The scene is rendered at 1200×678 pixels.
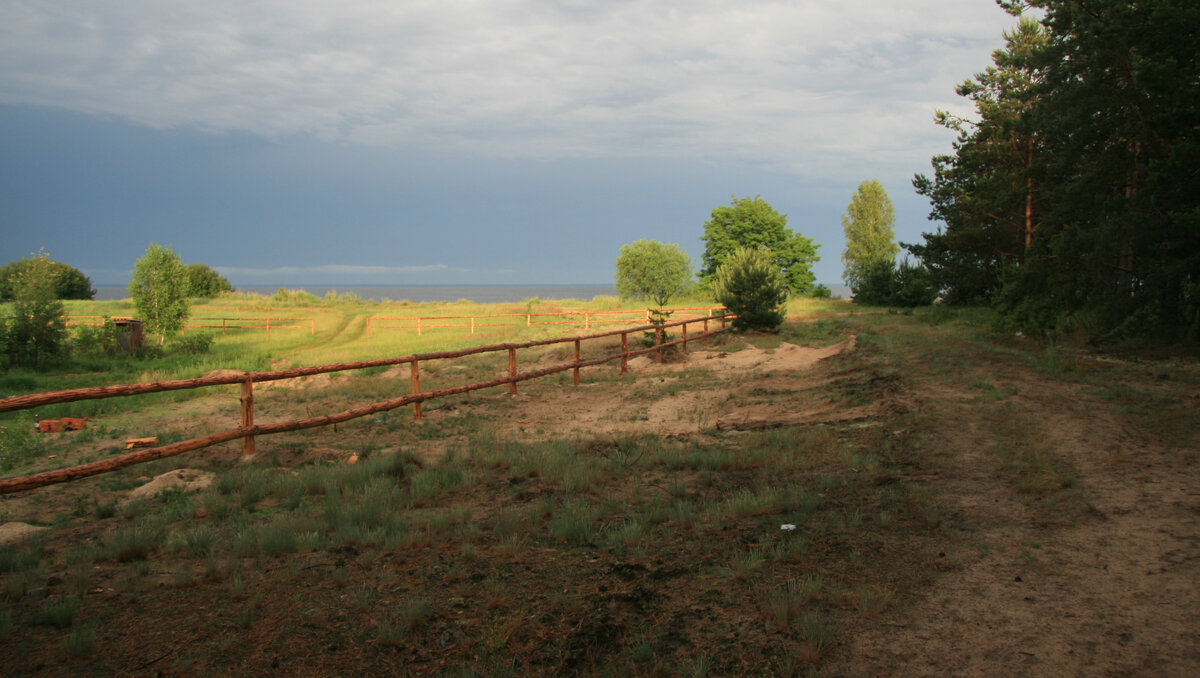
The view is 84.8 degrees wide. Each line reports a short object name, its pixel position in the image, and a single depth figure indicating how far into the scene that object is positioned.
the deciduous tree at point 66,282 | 64.40
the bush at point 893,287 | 41.97
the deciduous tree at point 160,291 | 31.78
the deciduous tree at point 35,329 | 22.23
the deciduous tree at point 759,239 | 60.09
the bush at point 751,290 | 25.75
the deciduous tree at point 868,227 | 66.50
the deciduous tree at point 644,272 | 66.88
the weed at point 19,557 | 4.48
